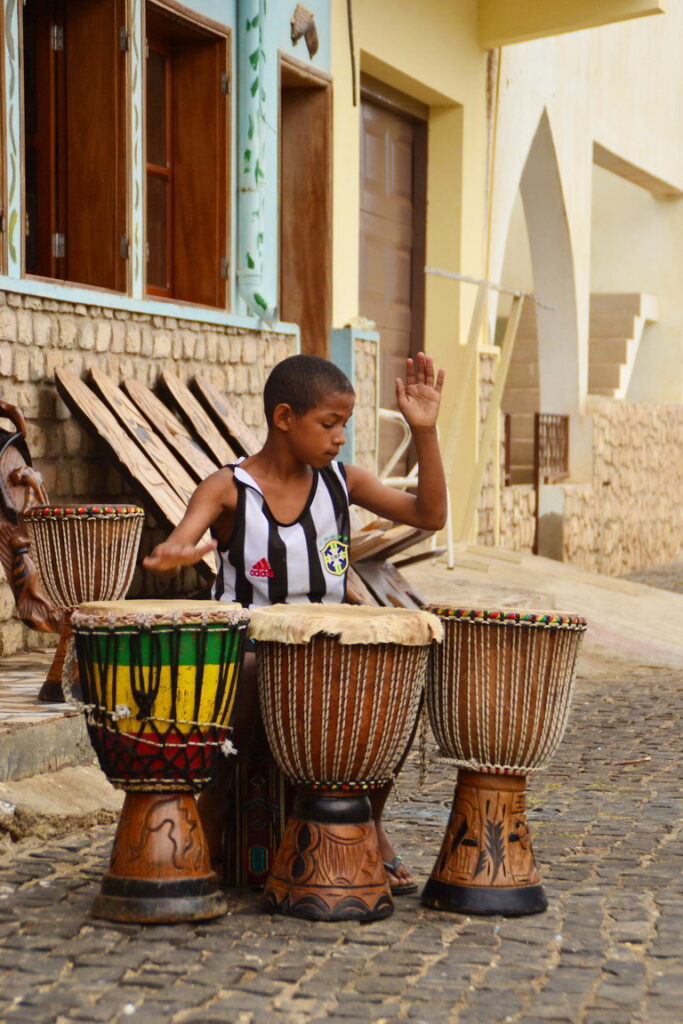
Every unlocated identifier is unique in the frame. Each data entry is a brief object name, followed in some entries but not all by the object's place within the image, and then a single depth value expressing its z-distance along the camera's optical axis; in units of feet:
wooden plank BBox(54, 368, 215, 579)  20.93
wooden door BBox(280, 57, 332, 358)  30.07
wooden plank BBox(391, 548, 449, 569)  21.99
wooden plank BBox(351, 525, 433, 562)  21.18
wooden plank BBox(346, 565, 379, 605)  21.24
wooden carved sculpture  16.98
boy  12.63
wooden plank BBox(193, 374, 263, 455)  24.62
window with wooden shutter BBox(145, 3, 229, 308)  26.23
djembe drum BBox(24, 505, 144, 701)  16.51
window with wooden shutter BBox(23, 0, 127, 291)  23.43
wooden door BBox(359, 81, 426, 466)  34.45
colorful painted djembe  11.18
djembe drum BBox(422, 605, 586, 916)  11.86
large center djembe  11.37
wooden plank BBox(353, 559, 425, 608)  22.11
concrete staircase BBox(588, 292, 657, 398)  52.26
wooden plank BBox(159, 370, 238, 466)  23.79
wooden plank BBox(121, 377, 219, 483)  22.52
